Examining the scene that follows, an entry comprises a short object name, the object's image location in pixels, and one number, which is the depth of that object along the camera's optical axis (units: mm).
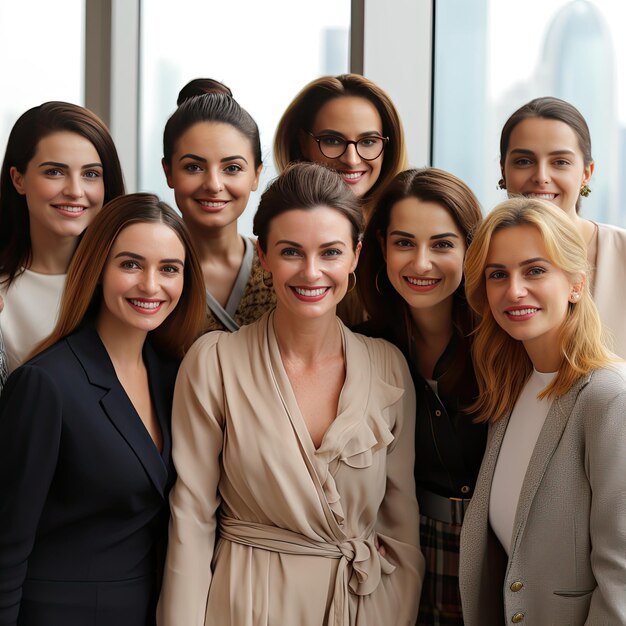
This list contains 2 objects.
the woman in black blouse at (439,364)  2305
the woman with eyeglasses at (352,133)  2740
